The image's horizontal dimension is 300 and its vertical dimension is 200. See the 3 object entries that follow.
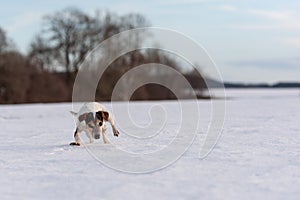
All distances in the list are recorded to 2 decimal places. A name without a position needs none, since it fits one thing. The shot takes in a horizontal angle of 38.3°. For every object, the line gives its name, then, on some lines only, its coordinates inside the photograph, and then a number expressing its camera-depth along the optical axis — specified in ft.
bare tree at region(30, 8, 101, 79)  148.87
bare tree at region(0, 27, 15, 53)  116.78
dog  21.38
